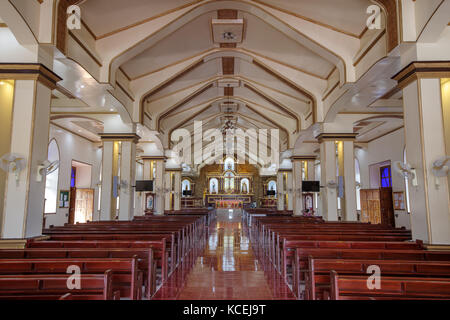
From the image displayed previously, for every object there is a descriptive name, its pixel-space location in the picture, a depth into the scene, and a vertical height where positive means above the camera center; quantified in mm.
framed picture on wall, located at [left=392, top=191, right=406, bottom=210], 11909 +329
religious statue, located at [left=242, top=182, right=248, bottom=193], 28328 +1869
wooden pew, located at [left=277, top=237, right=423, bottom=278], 4449 -517
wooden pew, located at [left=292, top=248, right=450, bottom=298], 3803 -566
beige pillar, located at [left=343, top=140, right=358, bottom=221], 8867 +751
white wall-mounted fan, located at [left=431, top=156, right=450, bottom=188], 4371 +562
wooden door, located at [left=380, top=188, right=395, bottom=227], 12805 +71
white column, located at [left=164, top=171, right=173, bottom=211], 15925 +1122
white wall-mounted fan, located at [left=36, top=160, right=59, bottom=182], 4664 +595
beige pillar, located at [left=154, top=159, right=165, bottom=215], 13528 +984
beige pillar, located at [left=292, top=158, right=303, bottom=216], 13242 +1044
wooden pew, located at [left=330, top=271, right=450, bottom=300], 2500 -624
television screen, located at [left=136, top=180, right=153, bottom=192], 10266 +782
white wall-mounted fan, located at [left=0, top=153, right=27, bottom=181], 4355 +637
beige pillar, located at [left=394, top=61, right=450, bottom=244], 4422 +872
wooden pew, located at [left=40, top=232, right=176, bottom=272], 5168 -455
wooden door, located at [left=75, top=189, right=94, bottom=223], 14267 +217
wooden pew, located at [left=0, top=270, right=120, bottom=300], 2574 -618
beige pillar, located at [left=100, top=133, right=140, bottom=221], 9156 +1016
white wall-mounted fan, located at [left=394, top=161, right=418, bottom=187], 4695 +545
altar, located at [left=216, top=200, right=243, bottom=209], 26519 +443
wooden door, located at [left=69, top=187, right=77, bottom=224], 13540 +245
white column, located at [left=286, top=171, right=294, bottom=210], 16406 +1118
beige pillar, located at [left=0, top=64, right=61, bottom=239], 4426 +932
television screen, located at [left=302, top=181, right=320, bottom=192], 10539 +753
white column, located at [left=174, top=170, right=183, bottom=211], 17344 +1103
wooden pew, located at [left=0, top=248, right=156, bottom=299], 3752 -524
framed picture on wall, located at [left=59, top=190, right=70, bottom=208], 12609 +465
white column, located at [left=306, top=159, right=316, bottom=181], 14016 +1778
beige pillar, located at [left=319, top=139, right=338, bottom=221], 9070 +913
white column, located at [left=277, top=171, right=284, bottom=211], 17528 +1042
